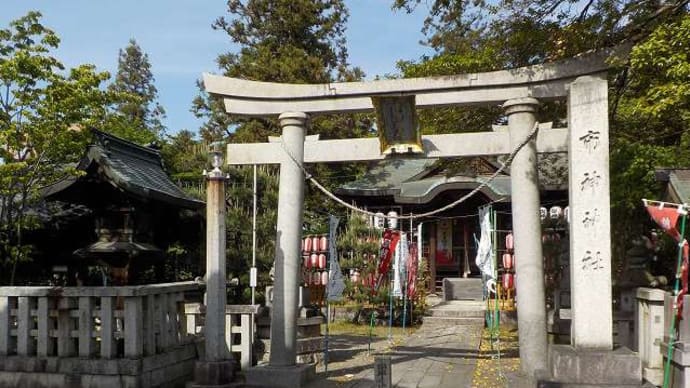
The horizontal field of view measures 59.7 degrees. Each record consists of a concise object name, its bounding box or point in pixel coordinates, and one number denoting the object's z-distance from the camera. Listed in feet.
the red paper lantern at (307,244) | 56.59
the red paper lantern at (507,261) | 57.52
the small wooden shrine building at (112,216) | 39.75
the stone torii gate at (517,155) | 24.30
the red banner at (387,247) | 54.08
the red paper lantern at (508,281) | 56.74
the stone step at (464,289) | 74.84
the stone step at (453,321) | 61.63
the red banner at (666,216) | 25.11
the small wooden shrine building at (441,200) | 73.05
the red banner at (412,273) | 58.65
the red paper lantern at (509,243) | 56.48
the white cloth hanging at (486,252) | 40.81
